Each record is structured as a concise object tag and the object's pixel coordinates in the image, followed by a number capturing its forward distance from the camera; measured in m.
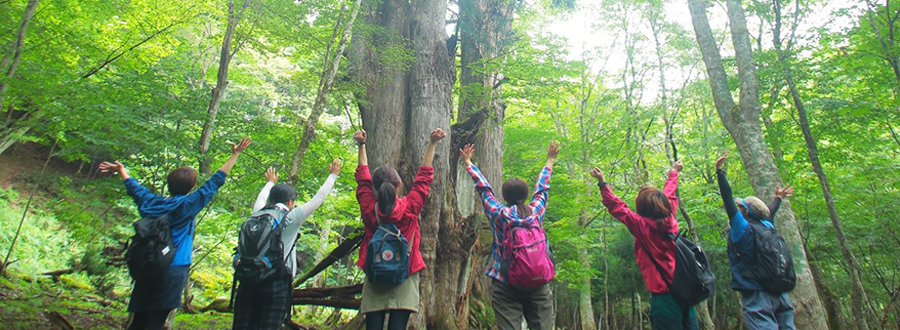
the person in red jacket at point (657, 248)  3.03
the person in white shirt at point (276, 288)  3.01
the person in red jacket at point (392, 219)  3.01
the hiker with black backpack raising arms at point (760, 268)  3.45
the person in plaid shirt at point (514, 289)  3.27
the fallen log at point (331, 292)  5.97
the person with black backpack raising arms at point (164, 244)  2.83
